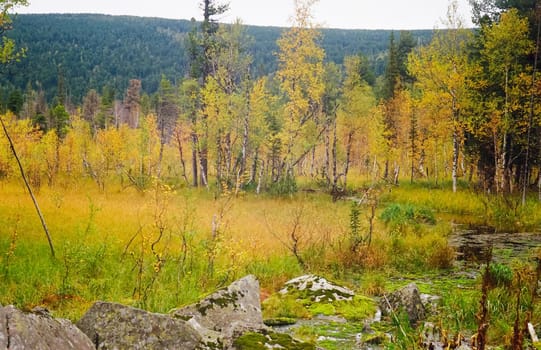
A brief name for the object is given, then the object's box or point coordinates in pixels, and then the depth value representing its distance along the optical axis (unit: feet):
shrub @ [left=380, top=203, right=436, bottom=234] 52.47
